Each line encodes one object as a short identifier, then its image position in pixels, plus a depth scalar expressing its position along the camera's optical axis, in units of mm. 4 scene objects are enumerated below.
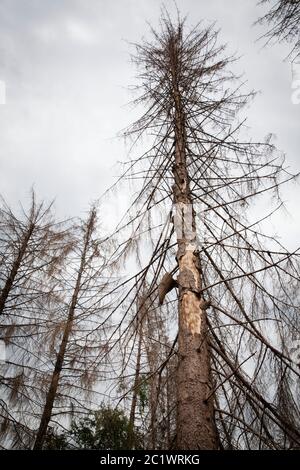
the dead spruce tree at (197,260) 2619
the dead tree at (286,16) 4562
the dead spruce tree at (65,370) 7738
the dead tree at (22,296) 7188
